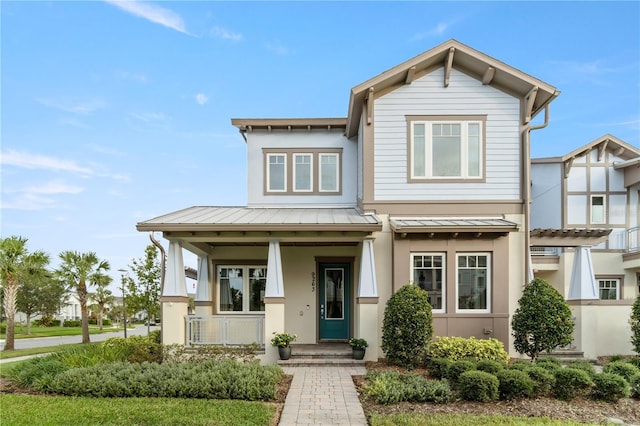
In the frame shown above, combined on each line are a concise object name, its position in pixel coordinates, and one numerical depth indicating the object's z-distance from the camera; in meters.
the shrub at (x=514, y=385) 7.79
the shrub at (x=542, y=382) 8.05
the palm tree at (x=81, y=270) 24.05
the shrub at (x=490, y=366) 8.48
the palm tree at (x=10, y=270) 21.09
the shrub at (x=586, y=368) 8.46
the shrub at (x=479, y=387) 7.72
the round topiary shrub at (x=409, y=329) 10.70
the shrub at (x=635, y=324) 11.49
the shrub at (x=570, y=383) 7.98
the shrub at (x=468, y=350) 10.77
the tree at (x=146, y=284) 18.00
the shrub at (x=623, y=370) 8.68
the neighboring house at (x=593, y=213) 17.27
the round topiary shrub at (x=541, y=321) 10.91
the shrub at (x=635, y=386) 8.37
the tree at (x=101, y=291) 27.02
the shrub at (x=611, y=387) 7.89
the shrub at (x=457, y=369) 8.58
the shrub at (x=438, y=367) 9.27
